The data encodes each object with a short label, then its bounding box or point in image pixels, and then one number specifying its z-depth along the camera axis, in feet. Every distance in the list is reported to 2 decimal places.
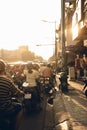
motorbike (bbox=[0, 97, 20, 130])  10.77
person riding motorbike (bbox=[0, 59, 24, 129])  10.87
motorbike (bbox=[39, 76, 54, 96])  31.72
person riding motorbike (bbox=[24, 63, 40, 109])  21.12
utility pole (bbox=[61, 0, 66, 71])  31.53
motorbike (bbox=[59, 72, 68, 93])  32.35
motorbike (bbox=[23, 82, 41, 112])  20.60
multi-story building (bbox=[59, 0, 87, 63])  41.39
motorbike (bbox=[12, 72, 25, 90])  29.64
